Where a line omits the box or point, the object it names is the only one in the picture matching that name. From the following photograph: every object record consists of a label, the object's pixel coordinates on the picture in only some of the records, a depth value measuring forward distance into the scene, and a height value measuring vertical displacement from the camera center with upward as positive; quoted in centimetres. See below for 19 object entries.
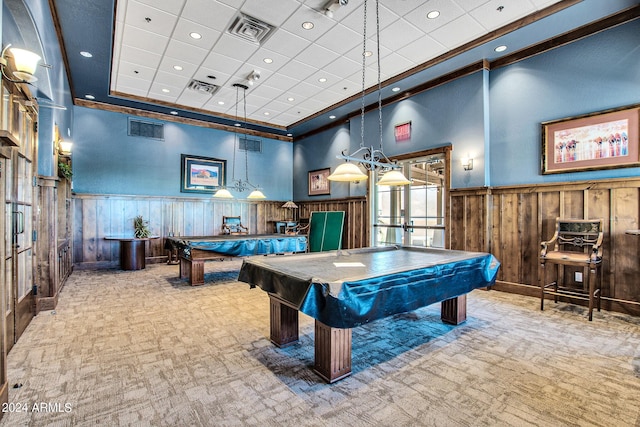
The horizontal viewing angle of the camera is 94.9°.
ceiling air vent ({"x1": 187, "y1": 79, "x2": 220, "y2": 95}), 602 +264
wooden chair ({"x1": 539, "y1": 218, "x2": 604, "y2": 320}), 357 -57
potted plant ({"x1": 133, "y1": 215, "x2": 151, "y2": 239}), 708 -39
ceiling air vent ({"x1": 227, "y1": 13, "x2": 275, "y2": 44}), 403 +264
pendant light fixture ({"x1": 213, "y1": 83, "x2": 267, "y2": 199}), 875 +110
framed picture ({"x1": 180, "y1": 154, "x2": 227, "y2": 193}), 810 +109
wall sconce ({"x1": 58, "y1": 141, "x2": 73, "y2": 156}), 474 +106
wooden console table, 650 -91
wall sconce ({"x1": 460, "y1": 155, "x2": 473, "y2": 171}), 517 +86
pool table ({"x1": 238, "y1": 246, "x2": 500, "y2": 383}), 201 -61
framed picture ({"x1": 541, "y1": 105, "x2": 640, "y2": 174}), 372 +94
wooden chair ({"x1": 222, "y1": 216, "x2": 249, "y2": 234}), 843 -41
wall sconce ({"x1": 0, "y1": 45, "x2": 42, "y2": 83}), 225 +117
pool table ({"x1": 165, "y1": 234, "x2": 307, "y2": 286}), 493 -65
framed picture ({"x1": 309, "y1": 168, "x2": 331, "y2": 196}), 861 +88
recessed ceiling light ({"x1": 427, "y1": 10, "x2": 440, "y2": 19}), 388 +263
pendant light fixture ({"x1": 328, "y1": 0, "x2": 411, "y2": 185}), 321 +41
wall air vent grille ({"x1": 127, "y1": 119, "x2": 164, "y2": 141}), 741 +214
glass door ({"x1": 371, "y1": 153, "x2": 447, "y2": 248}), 581 +9
